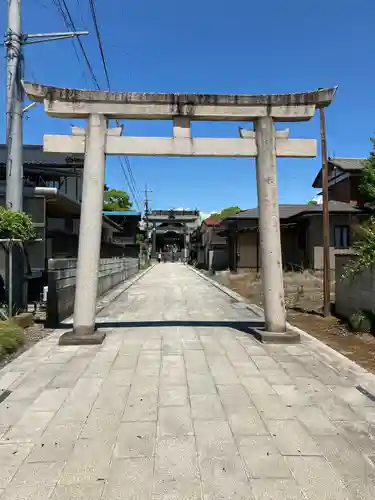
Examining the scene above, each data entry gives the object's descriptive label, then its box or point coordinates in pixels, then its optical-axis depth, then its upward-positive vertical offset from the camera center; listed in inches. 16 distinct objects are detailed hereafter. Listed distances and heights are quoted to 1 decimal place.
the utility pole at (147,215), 2498.8 +336.6
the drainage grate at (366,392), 179.9 -61.1
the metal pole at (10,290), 320.7 -22.0
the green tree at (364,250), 315.3 +13.7
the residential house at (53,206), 433.7 +77.9
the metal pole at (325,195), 437.7 +81.7
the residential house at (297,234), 938.7 +83.6
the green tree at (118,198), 2062.0 +358.5
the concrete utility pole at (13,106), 351.9 +145.1
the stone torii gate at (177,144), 292.2 +94.3
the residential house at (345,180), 1036.5 +242.6
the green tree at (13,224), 321.1 +33.7
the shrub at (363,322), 319.9 -46.8
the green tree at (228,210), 2950.1 +428.8
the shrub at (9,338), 252.2 -51.0
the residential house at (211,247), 1465.3 +76.9
